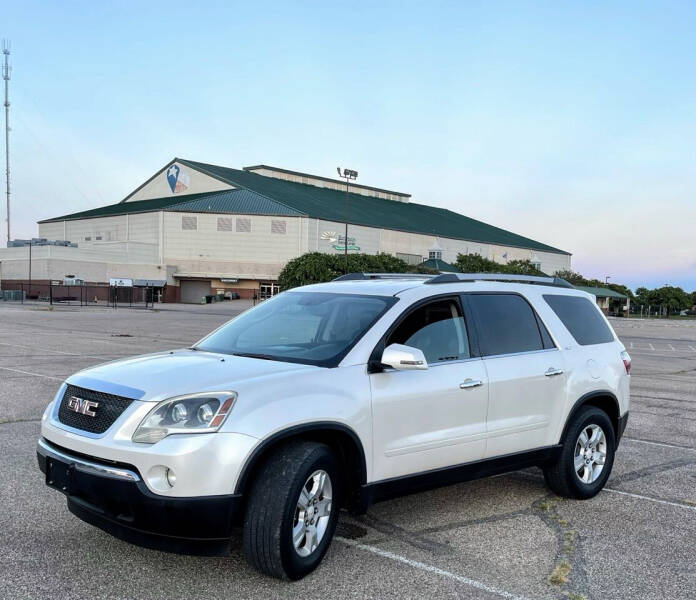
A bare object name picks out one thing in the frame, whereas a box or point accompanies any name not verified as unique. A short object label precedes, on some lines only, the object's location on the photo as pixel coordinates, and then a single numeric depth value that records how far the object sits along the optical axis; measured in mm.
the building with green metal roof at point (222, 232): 97062
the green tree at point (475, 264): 98244
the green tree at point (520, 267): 99875
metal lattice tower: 77312
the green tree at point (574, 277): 119500
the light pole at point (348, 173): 72912
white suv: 3674
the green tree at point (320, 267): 67812
